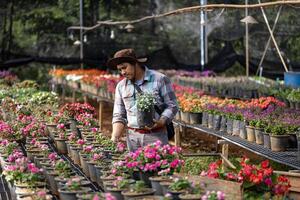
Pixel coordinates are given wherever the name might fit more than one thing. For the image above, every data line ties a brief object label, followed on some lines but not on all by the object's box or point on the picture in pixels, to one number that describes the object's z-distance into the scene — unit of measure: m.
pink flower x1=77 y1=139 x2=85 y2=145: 7.87
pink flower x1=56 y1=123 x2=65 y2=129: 9.15
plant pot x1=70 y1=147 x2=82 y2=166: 7.61
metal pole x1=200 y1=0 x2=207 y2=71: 20.37
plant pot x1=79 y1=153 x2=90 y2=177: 6.89
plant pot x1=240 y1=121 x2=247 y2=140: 10.28
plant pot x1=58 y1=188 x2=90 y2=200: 5.38
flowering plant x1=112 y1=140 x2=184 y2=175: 5.67
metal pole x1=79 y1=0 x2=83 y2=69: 24.97
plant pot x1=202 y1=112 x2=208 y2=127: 12.10
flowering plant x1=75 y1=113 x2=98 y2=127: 9.86
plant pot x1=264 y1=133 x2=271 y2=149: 9.32
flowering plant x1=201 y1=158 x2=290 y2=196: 5.82
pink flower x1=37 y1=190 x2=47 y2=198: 5.47
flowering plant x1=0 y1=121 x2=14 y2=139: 8.93
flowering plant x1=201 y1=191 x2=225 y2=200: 4.76
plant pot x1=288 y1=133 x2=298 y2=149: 9.08
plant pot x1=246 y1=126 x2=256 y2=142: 9.96
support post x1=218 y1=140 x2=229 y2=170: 10.13
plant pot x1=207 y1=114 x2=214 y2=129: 11.74
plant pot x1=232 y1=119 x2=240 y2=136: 10.53
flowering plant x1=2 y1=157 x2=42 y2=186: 6.09
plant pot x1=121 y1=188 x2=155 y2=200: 5.14
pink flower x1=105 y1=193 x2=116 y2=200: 4.90
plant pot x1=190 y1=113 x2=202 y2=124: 12.47
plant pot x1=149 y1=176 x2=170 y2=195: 5.43
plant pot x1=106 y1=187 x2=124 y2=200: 5.33
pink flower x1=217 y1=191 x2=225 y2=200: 4.75
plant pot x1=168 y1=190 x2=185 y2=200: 5.02
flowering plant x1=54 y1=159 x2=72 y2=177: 6.23
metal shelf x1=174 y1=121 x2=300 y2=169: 8.13
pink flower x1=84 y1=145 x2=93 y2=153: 7.30
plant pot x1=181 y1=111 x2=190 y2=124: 12.68
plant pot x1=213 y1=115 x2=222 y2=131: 11.40
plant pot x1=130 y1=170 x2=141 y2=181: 5.85
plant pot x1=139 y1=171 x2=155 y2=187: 5.74
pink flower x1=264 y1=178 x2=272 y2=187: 5.86
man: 7.06
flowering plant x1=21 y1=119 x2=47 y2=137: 9.10
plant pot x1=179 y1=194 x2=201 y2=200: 4.87
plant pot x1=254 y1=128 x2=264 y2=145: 9.61
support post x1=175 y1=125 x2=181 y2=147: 12.62
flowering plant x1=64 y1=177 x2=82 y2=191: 5.47
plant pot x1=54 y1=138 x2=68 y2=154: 8.53
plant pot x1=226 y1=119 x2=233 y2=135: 10.85
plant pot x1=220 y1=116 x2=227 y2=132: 11.19
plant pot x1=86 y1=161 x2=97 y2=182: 6.60
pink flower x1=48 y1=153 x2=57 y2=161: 6.89
